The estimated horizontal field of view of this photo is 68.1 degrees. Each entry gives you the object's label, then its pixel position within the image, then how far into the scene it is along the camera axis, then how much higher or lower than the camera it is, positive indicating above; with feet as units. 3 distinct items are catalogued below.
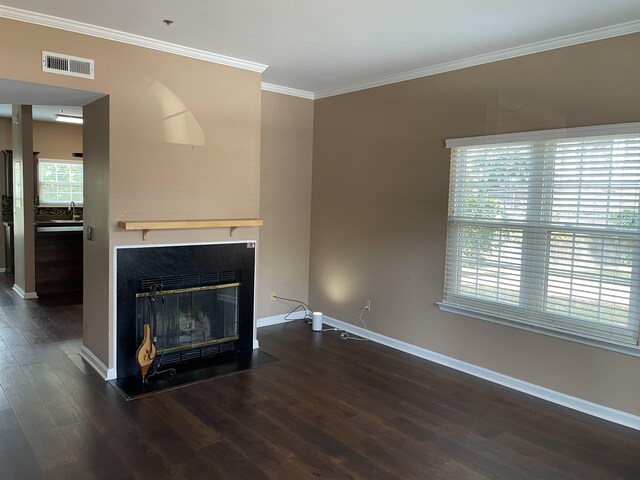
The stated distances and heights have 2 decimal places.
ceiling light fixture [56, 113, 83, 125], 24.74 +4.41
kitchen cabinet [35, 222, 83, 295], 21.67 -2.76
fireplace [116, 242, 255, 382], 12.35 -2.83
